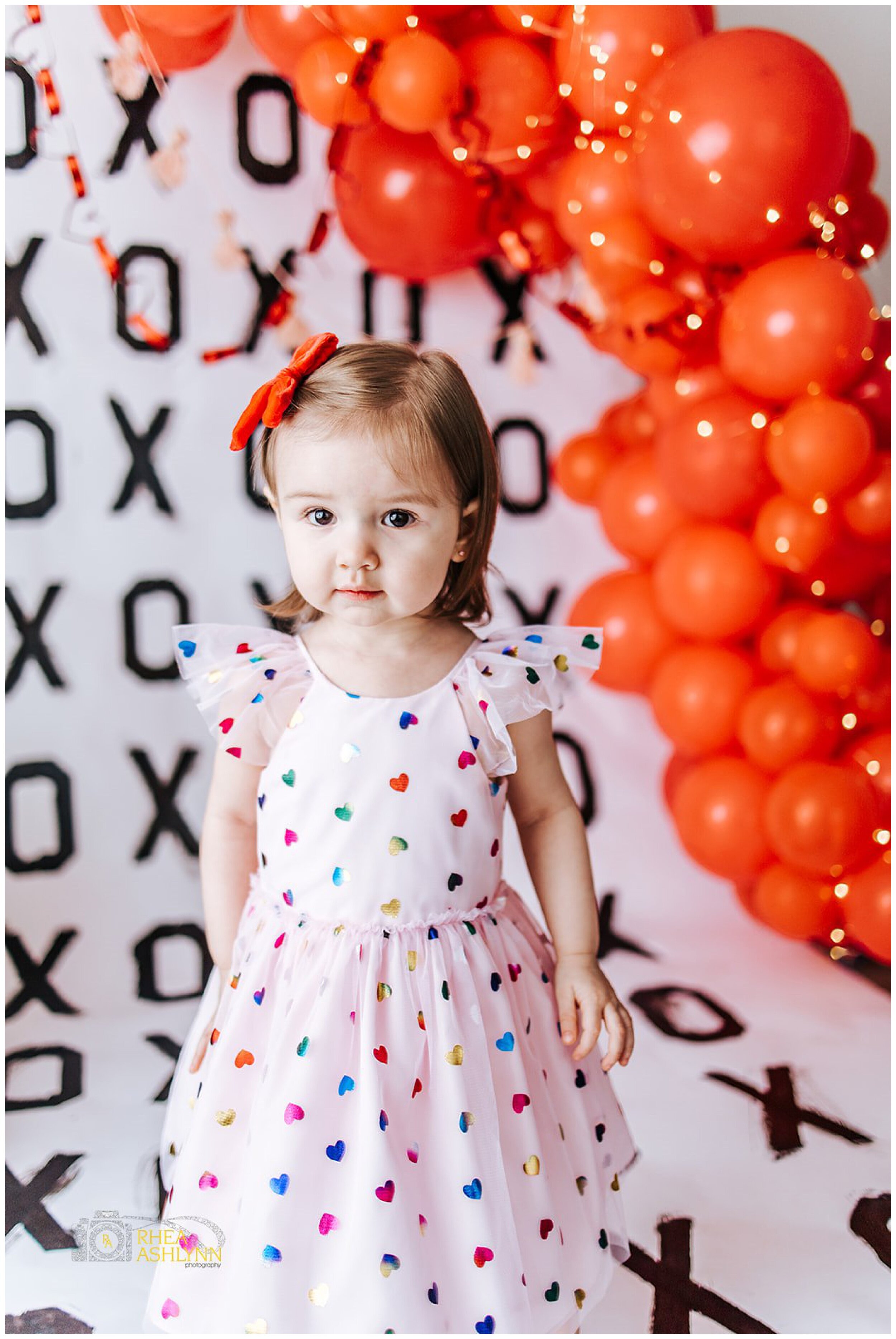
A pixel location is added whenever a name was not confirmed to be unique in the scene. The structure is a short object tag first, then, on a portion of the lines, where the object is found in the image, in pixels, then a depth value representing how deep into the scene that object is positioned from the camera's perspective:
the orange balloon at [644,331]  1.55
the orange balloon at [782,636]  1.60
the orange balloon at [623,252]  1.53
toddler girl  0.93
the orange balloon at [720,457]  1.52
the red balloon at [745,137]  1.33
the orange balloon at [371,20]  1.42
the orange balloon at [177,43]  1.51
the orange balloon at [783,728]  1.57
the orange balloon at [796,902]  1.66
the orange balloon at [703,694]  1.63
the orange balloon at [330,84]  1.46
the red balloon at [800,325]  1.40
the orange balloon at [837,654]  1.53
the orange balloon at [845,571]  1.58
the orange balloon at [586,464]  1.80
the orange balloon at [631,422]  1.76
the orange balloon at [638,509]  1.67
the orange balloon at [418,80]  1.42
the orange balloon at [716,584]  1.58
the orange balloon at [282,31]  1.48
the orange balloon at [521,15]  1.46
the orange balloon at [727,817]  1.64
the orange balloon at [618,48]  1.41
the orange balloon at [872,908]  1.54
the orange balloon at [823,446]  1.43
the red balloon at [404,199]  1.58
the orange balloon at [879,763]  1.55
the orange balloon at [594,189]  1.50
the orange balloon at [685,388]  1.59
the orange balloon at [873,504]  1.48
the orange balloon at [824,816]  1.52
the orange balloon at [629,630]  1.71
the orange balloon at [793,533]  1.50
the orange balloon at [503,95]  1.48
